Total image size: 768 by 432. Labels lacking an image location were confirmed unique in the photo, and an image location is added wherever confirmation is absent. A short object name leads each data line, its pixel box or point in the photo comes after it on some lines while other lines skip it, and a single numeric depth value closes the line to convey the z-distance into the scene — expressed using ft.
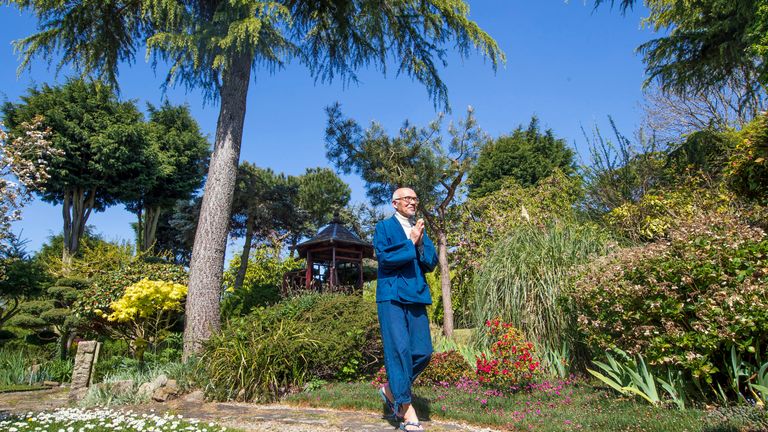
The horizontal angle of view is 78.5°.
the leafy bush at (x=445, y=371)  16.78
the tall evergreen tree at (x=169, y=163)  59.06
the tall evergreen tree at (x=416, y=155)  33.86
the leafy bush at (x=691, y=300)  10.38
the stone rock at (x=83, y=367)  19.91
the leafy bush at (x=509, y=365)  14.67
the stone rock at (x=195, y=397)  16.53
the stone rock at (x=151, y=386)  17.35
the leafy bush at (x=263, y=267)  52.90
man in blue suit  10.58
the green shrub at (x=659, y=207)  22.72
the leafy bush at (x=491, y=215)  36.45
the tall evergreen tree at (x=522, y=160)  65.46
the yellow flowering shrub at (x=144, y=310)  21.80
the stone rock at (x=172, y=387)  17.21
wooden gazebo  41.81
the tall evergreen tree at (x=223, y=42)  22.26
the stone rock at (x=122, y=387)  17.76
